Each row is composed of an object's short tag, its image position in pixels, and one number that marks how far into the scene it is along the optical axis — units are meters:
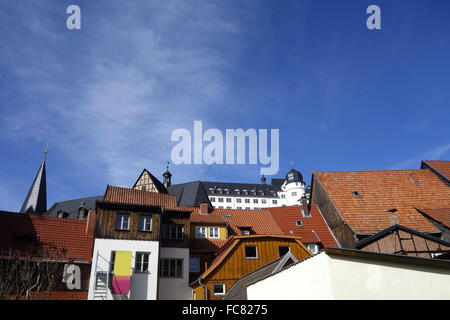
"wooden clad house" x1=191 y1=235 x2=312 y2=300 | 24.47
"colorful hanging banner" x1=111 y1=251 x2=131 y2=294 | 22.39
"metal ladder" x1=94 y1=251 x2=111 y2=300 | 21.89
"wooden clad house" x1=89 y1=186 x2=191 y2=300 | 22.52
